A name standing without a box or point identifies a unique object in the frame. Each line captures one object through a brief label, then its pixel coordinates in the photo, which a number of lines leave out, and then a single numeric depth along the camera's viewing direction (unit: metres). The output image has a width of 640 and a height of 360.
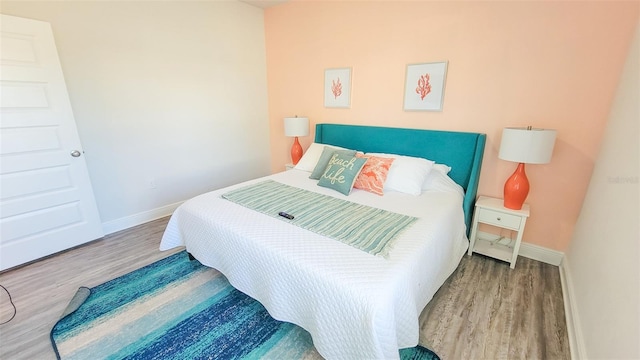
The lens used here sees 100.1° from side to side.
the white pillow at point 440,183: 2.45
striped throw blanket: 1.59
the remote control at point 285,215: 1.85
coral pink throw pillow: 2.41
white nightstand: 2.20
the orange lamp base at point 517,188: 2.19
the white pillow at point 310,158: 3.12
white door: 2.06
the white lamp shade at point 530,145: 1.94
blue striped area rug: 1.53
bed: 1.22
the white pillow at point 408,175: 2.39
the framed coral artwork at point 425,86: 2.59
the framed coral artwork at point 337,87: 3.23
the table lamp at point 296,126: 3.49
